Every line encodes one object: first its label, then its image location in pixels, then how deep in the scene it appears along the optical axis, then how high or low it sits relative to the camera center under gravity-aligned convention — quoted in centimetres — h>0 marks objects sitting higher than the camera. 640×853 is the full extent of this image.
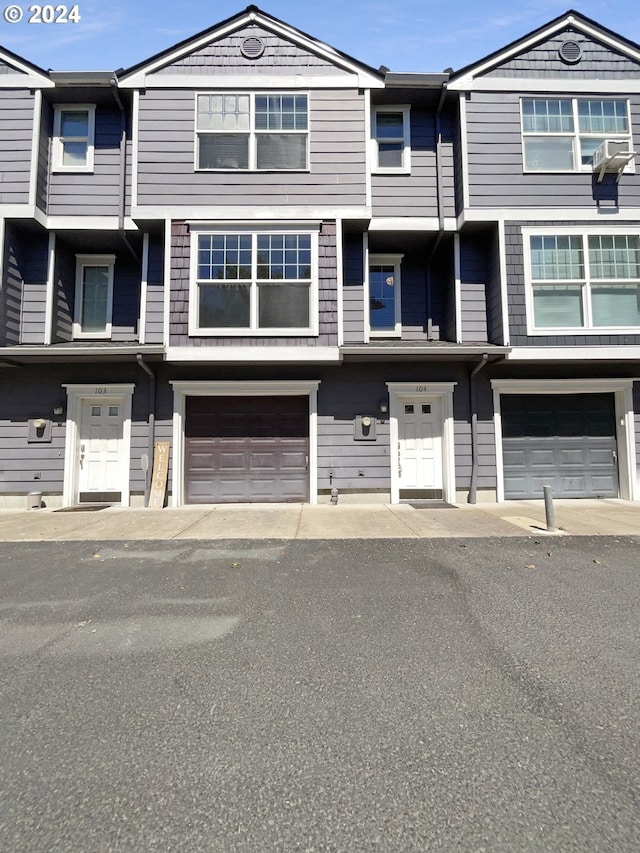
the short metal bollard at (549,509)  646 -87
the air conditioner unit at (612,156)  862 +603
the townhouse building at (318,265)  873 +394
